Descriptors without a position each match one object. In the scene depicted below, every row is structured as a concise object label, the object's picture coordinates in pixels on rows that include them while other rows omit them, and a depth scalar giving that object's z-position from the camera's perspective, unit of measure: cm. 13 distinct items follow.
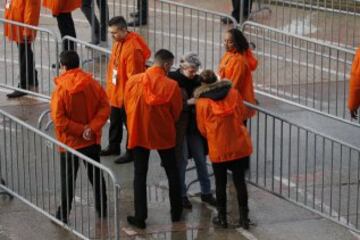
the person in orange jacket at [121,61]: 1171
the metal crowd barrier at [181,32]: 1582
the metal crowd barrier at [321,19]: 1611
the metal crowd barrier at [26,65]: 1402
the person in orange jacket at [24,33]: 1403
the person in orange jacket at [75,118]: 1023
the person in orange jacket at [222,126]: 1034
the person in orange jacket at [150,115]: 1031
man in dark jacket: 1076
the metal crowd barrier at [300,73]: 1387
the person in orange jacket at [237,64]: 1145
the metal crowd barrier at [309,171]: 1111
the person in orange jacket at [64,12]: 1506
